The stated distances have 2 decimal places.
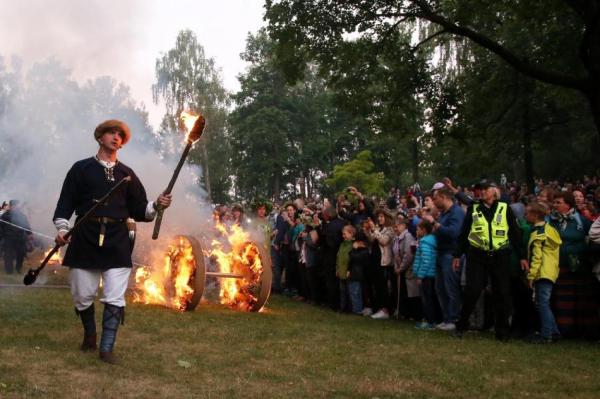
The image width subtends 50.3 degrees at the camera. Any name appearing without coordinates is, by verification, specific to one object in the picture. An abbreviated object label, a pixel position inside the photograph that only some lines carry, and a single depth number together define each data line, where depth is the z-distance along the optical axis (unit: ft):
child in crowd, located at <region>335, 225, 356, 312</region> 35.40
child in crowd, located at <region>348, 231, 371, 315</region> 34.65
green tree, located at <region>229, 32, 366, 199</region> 172.24
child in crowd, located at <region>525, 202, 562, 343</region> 25.54
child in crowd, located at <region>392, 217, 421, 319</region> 31.65
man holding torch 19.36
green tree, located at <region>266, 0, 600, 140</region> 39.58
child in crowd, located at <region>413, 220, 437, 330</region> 29.66
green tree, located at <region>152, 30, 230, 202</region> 157.69
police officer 25.86
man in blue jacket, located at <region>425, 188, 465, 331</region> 28.94
